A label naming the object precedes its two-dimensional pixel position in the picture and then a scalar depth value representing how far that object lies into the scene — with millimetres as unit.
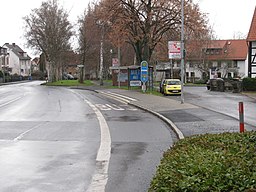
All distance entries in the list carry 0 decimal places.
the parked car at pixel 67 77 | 116256
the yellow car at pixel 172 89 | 36562
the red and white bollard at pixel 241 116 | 9883
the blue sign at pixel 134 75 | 44812
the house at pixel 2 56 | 102906
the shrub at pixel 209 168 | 4977
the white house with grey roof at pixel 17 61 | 116312
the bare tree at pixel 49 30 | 69500
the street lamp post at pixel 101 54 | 48681
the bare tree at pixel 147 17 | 38125
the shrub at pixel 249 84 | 40156
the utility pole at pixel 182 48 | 24278
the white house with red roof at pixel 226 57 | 82406
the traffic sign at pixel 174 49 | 25203
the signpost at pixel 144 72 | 35938
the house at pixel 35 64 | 157475
